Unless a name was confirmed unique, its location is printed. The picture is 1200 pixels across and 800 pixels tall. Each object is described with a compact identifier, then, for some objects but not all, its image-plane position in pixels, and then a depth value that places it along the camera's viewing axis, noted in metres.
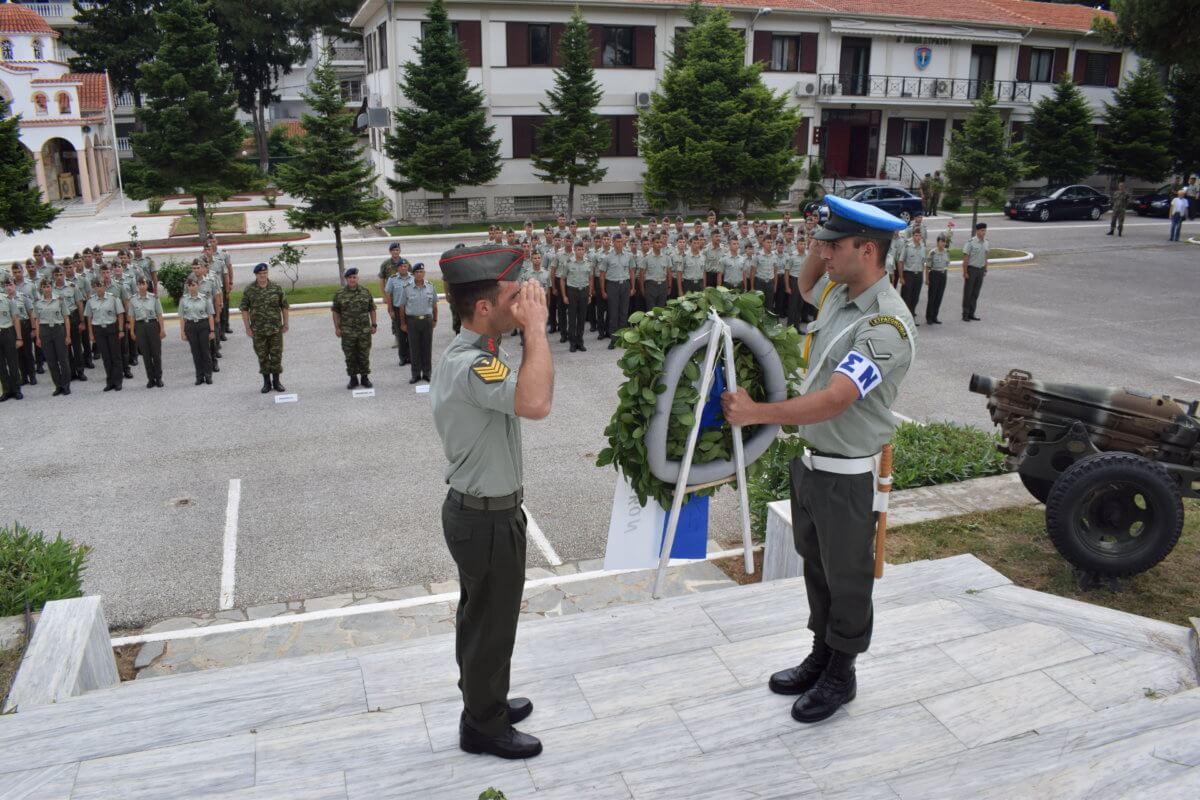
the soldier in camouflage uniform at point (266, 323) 13.01
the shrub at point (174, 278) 18.75
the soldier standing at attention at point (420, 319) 13.55
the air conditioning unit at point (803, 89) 35.72
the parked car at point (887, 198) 30.73
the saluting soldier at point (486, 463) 3.54
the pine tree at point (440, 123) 27.89
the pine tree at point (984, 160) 25.44
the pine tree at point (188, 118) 25.03
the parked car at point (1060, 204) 33.72
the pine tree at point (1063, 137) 34.97
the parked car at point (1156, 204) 35.66
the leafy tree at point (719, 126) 27.98
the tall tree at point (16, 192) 16.03
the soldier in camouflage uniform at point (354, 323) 13.07
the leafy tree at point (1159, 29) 20.69
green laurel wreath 4.47
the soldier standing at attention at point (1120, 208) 29.41
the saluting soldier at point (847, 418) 3.85
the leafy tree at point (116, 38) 46.69
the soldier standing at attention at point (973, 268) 17.25
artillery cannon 5.88
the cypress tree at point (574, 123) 29.48
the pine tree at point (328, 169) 20.03
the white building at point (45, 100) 36.81
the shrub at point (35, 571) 5.62
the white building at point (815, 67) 31.67
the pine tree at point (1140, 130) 34.53
